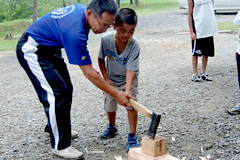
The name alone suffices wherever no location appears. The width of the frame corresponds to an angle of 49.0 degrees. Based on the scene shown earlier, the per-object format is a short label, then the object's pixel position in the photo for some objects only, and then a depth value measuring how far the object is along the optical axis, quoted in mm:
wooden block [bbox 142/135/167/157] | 2182
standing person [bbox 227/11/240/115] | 3780
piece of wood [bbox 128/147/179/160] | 2176
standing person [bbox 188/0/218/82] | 5371
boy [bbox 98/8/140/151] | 2740
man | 2447
